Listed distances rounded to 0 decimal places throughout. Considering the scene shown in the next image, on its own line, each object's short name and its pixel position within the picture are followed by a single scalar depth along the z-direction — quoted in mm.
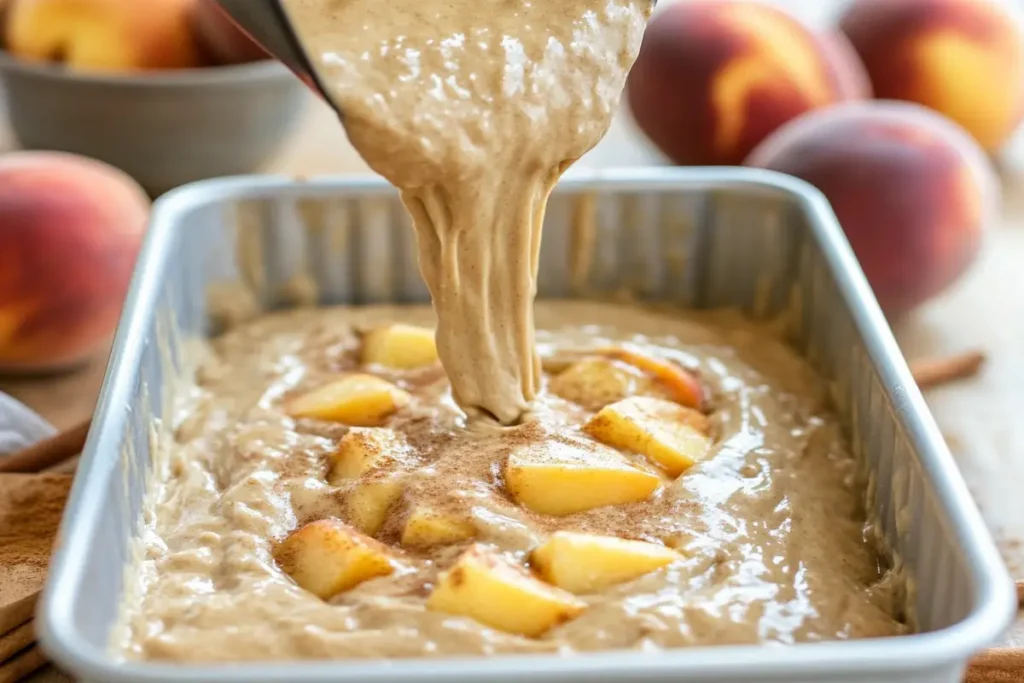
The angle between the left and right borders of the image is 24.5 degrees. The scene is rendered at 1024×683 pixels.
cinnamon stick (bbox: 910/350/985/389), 520
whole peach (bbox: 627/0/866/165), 587
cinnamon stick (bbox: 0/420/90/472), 475
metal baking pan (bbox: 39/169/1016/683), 357
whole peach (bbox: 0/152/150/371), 515
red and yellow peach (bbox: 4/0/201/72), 576
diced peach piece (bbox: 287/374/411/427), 467
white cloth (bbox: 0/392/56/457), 481
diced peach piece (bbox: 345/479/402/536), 428
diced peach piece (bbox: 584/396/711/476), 446
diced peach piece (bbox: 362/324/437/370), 494
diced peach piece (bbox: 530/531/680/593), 406
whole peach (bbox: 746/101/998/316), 534
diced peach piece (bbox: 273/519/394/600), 408
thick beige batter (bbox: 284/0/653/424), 429
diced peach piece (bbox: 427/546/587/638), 396
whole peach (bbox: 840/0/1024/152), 614
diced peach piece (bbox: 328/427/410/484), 443
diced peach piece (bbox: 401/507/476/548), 418
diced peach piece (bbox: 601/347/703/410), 478
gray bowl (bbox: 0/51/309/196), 571
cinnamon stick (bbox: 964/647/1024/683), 416
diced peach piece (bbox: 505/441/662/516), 429
